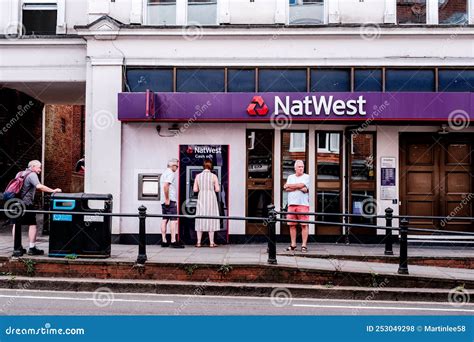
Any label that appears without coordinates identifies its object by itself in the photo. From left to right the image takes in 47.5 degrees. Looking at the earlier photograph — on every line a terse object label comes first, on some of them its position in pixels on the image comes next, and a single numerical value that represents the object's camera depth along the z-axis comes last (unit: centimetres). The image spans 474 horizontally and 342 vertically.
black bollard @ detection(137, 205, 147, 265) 909
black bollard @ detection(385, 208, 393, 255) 1032
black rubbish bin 945
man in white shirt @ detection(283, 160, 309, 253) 1112
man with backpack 991
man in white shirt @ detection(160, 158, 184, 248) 1162
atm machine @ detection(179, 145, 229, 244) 1282
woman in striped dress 1198
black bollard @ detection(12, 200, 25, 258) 942
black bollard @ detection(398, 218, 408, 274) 886
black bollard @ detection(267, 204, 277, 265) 911
